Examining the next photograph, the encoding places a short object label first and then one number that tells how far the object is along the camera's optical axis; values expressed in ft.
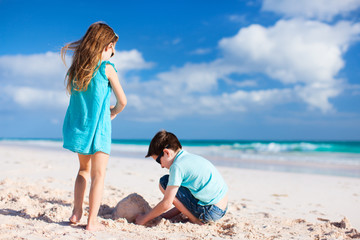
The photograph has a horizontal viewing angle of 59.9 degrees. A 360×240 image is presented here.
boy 8.59
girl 8.14
